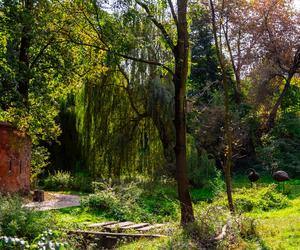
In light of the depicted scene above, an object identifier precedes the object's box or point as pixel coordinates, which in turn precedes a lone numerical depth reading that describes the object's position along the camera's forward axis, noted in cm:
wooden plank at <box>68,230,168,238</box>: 1008
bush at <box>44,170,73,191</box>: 2158
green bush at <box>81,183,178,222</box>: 1377
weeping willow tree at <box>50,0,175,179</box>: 1883
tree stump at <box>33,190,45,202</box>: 1717
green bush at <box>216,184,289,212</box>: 1476
